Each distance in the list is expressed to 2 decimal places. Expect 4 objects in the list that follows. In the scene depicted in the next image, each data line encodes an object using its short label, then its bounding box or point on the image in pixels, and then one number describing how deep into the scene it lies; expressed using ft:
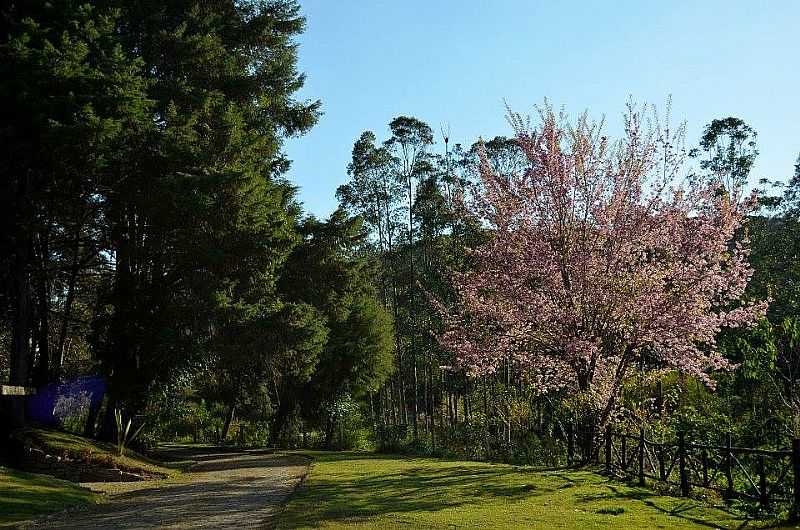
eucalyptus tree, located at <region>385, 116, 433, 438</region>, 124.16
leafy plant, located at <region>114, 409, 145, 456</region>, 62.94
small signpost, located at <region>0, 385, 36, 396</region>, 49.97
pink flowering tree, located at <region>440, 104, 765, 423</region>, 50.16
